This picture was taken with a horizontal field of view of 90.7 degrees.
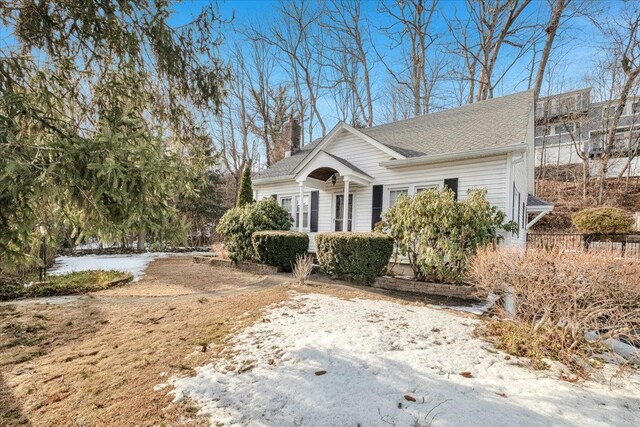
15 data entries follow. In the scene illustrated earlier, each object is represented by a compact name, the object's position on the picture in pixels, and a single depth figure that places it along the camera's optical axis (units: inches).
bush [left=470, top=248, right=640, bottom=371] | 133.1
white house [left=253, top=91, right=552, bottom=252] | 343.3
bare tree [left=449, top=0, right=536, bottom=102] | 691.4
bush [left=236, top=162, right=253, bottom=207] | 576.7
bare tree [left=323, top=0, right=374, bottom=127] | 820.6
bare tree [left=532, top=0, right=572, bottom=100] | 647.8
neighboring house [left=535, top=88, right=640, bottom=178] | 819.4
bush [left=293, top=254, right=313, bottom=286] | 282.7
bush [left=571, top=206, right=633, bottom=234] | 526.9
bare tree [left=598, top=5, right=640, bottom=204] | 685.3
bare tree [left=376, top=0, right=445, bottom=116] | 765.3
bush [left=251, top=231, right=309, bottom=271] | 373.7
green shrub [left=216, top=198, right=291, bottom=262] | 429.7
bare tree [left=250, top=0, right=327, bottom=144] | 832.9
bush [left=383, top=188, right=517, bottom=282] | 279.6
